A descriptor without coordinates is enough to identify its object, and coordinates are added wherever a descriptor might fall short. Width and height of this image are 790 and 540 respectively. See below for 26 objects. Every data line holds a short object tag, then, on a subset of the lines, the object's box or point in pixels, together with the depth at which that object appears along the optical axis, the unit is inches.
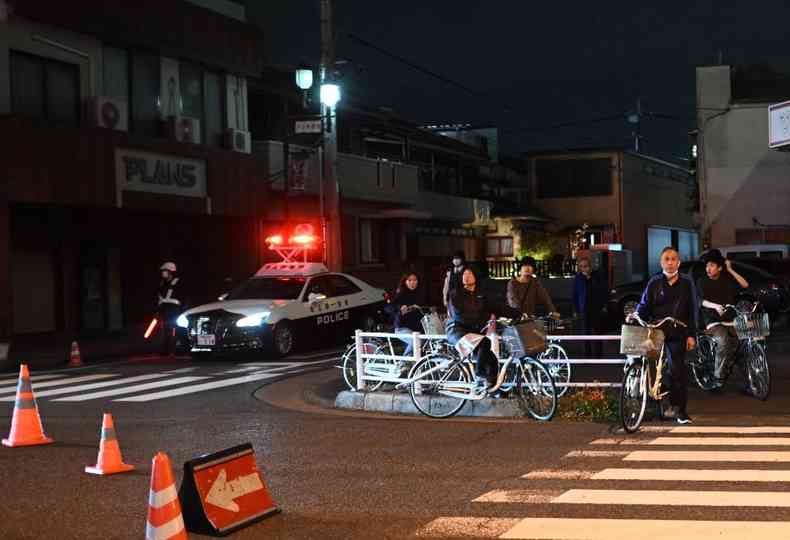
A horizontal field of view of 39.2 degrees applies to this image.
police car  802.2
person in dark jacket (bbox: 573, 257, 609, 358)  649.6
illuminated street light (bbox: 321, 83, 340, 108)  1066.7
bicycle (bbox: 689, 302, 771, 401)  511.2
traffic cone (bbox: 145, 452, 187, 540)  256.8
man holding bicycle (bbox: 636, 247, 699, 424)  443.8
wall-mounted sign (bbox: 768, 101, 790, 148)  799.7
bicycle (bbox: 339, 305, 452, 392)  542.3
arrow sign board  286.5
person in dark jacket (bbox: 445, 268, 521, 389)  481.7
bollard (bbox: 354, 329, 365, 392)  543.2
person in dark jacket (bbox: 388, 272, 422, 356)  591.2
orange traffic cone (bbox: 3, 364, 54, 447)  445.7
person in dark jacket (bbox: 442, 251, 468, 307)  693.3
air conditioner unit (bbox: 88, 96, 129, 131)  1005.8
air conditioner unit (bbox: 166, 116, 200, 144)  1114.7
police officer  844.0
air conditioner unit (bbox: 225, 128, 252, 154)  1199.6
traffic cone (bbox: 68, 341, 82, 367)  822.5
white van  1343.5
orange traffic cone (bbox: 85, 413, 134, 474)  373.4
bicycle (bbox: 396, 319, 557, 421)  471.2
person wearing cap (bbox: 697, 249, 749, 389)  528.7
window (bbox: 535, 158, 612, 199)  2252.7
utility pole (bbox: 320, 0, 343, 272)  1058.7
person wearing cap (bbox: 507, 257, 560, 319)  570.6
